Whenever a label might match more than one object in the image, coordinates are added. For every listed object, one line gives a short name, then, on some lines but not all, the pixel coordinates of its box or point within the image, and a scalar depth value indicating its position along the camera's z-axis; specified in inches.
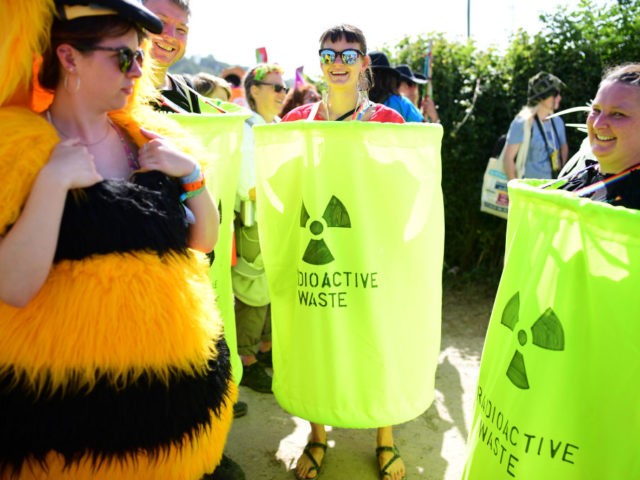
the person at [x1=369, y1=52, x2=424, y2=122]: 150.4
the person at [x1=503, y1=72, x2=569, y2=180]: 182.5
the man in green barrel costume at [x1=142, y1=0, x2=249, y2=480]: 85.1
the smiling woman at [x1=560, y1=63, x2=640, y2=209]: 58.6
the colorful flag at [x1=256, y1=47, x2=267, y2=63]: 238.4
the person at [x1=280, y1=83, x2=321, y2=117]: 184.1
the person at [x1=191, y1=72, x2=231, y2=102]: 163.6
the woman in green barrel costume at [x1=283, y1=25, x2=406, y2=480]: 100.8
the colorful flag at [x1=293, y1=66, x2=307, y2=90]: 203.8
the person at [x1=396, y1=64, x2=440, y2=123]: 191.2
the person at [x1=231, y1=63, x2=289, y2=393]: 124.6
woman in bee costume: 48.1
